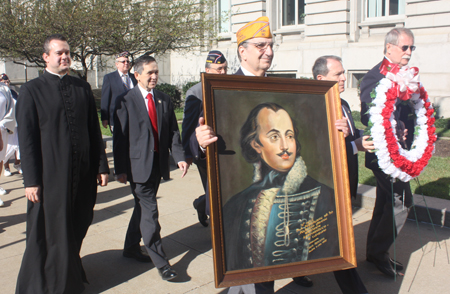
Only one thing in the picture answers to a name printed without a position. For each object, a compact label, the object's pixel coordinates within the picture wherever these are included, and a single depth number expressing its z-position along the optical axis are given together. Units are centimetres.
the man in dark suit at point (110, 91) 780
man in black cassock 362
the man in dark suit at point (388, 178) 410
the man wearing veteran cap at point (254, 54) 305
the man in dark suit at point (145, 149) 429
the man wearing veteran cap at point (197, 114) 442
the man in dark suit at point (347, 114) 359
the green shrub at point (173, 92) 2092
